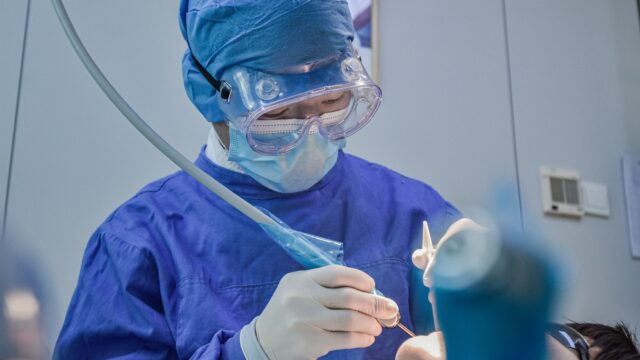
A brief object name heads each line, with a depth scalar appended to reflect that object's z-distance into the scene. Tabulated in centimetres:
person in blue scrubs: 105
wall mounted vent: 215
